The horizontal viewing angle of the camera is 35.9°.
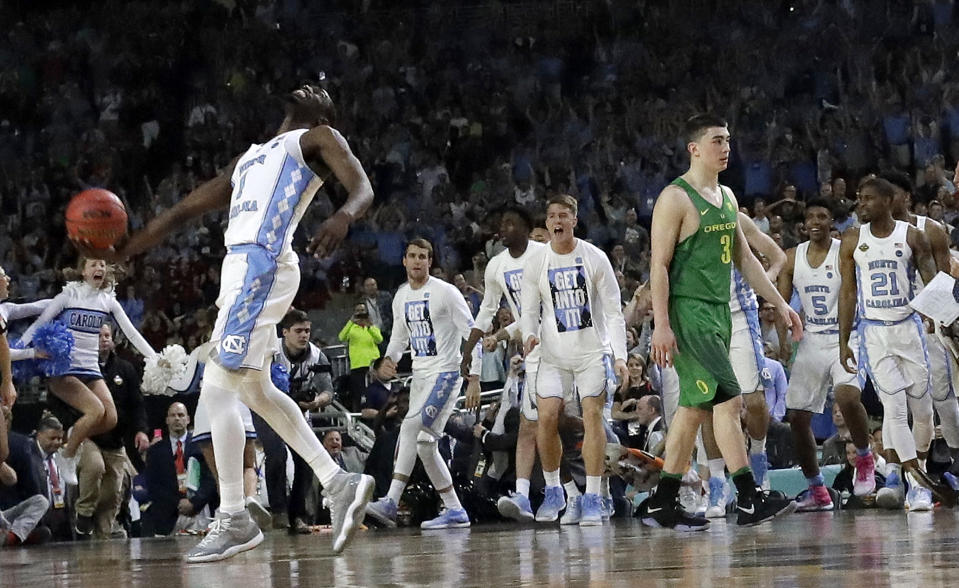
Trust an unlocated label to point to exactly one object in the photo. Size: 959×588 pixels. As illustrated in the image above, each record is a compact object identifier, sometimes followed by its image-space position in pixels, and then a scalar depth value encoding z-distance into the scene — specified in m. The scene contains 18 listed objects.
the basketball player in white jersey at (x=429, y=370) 11.80
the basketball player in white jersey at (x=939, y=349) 10.42
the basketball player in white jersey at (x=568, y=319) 10.55
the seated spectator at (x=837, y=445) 13.30
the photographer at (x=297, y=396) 12.05
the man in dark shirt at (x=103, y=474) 13.27
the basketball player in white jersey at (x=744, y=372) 10.39
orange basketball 7.12
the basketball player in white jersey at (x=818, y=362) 11.23
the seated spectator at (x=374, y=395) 14.15
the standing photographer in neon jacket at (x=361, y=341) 16.38
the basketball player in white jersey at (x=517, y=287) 11.69
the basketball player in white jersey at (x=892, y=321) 10.33
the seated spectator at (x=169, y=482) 13.44
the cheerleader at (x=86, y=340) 12.45
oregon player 7.99
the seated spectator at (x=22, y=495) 12.12
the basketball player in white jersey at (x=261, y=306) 6.82
